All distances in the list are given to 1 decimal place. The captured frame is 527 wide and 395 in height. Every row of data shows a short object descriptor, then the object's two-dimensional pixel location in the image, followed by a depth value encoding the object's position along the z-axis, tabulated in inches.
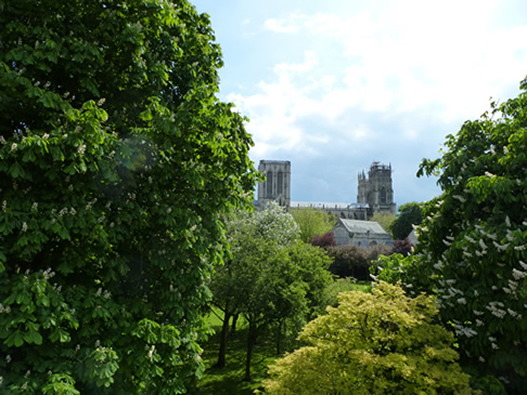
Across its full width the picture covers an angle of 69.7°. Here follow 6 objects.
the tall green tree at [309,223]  2773.1
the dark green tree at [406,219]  3179.1
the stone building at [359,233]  3358.8
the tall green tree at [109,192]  248.4
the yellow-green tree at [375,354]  321.4
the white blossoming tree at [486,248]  329.4
